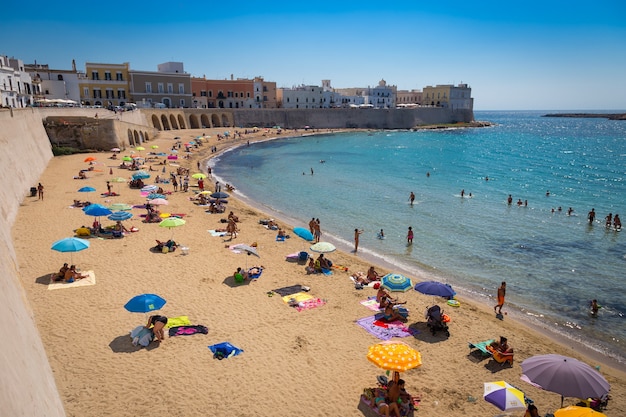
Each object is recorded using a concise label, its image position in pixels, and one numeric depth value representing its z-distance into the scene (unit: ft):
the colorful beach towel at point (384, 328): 37.17
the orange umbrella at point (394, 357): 26.86
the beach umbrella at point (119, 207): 62.41
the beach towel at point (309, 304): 41.19
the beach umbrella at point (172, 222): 53.88
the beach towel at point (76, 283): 40.27
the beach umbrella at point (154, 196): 77.46
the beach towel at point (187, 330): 34.35
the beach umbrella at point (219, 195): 82.69
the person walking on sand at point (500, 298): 44.26
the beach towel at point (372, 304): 42.04
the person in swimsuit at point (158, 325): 32.83
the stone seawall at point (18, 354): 17.11
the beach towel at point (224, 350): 31.50
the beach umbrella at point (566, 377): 24.35
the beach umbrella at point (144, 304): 33.37
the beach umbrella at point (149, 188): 86.02
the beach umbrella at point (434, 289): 38.78
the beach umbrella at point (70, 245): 42.06
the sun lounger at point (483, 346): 34.47
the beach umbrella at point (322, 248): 50.71
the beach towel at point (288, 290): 44.32
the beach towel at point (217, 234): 62.95
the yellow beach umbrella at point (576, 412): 23.30
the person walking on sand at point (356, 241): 62.64
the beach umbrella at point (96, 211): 56.85
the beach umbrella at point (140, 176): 89.71
